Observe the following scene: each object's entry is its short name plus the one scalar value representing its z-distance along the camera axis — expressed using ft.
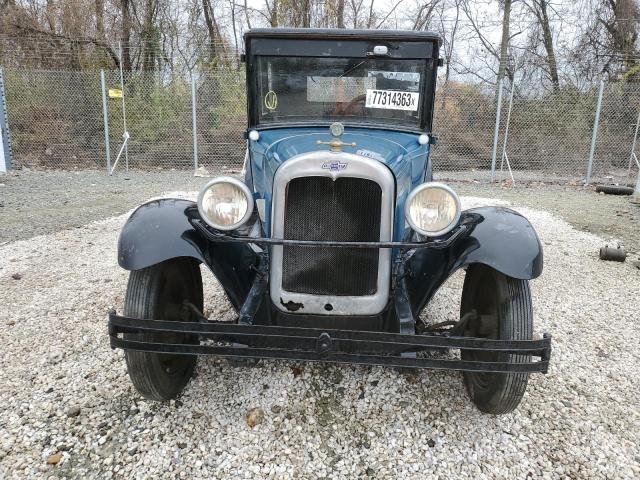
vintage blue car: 7.11
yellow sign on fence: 34.76
